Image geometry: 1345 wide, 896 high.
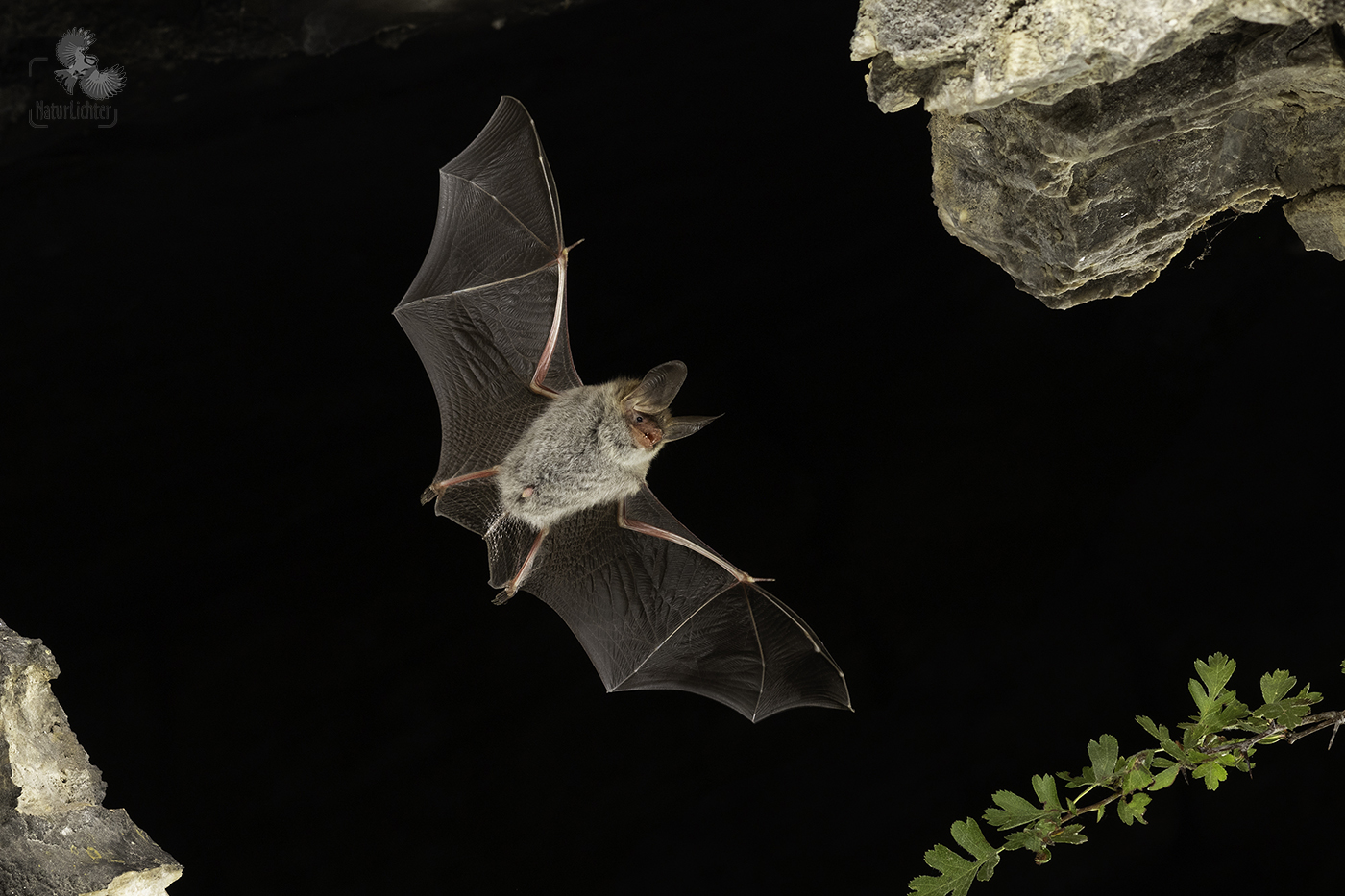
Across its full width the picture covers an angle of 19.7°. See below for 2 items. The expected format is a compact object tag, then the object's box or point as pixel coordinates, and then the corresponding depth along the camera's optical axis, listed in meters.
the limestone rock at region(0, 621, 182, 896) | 1.08
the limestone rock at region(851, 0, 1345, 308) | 1.03
